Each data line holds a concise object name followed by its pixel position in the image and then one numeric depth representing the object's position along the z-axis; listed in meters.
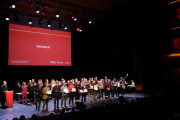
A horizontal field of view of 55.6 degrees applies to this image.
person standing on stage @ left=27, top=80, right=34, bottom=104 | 13.41
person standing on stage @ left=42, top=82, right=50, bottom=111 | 10.25
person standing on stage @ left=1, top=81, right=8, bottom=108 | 11.65
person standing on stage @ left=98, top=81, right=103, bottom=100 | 13.82
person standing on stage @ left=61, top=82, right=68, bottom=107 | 10.99
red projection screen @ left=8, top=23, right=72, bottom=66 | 13.79
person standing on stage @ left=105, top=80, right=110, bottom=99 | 14.30
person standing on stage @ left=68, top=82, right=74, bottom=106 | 11.69
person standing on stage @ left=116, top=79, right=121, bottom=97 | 14.95
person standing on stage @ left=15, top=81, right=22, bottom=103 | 13.40
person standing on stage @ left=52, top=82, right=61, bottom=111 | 10.59
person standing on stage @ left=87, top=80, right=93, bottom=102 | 12.94
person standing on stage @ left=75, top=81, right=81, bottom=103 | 12.00
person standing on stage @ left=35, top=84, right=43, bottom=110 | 10.38
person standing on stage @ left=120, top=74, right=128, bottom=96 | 15.33
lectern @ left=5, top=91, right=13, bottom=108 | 11.43
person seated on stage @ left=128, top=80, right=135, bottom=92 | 17.05
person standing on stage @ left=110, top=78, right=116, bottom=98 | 14.88
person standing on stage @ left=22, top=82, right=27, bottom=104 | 12.86
